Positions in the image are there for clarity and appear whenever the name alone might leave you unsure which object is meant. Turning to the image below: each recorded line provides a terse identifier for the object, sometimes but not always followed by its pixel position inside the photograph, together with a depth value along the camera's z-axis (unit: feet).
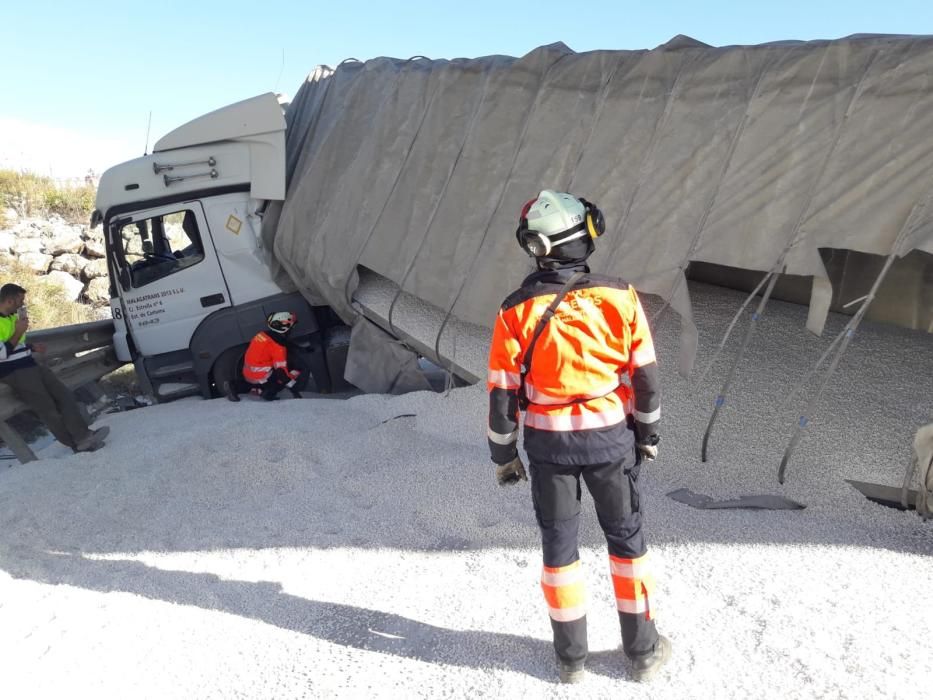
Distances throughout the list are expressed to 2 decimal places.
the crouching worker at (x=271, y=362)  24.57
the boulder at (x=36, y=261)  48.11
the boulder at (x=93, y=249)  52.80
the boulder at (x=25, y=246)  49.24
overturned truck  13.43
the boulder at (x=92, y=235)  53.77
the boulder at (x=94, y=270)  50.85
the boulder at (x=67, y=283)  47.55
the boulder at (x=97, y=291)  48.96
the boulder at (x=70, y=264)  50.12
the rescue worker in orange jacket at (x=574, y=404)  8.43
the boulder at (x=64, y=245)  50.75
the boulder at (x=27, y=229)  51.75
